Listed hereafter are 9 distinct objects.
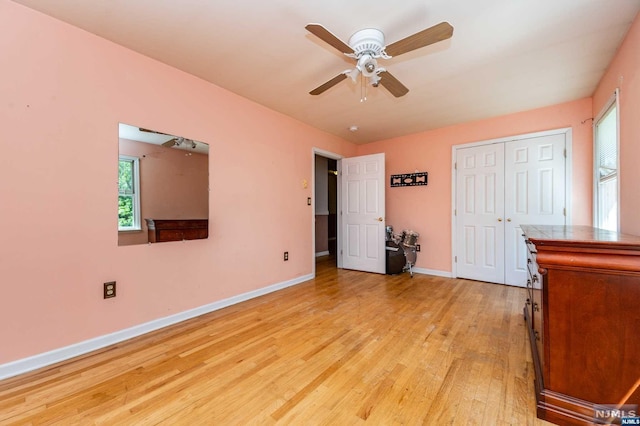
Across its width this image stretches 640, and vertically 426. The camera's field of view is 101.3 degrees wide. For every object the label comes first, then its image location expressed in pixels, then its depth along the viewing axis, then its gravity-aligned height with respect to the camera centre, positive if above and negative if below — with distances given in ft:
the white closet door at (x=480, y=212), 12.17 +0.00
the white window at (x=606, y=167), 7.83 +1.48
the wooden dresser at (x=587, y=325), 3.87 -1.76
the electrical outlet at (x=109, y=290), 6.83 -2.02
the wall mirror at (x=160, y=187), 7.25 +0.78
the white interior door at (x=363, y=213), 14.17 -0.05
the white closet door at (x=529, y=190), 10.87 +0.94
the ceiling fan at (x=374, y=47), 5.08 +3.55
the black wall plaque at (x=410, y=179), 14.34 +1.86
